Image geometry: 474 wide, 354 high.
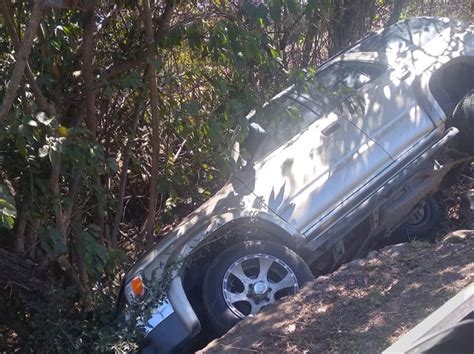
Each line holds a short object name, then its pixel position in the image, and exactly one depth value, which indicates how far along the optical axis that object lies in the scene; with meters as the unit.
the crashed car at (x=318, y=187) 5.68
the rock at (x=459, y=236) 5.98
